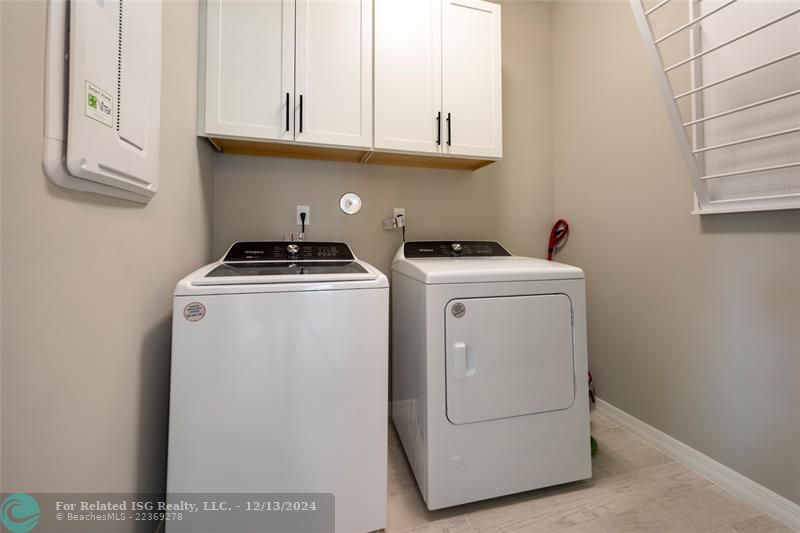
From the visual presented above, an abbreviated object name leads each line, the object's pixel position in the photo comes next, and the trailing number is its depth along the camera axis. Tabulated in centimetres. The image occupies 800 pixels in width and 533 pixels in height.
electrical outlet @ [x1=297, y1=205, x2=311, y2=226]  194
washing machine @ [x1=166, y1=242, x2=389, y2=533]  100
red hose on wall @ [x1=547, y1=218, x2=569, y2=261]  230
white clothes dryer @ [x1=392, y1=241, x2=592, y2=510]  128
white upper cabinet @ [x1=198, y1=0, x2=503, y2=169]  149
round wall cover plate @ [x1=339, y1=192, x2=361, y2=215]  200
